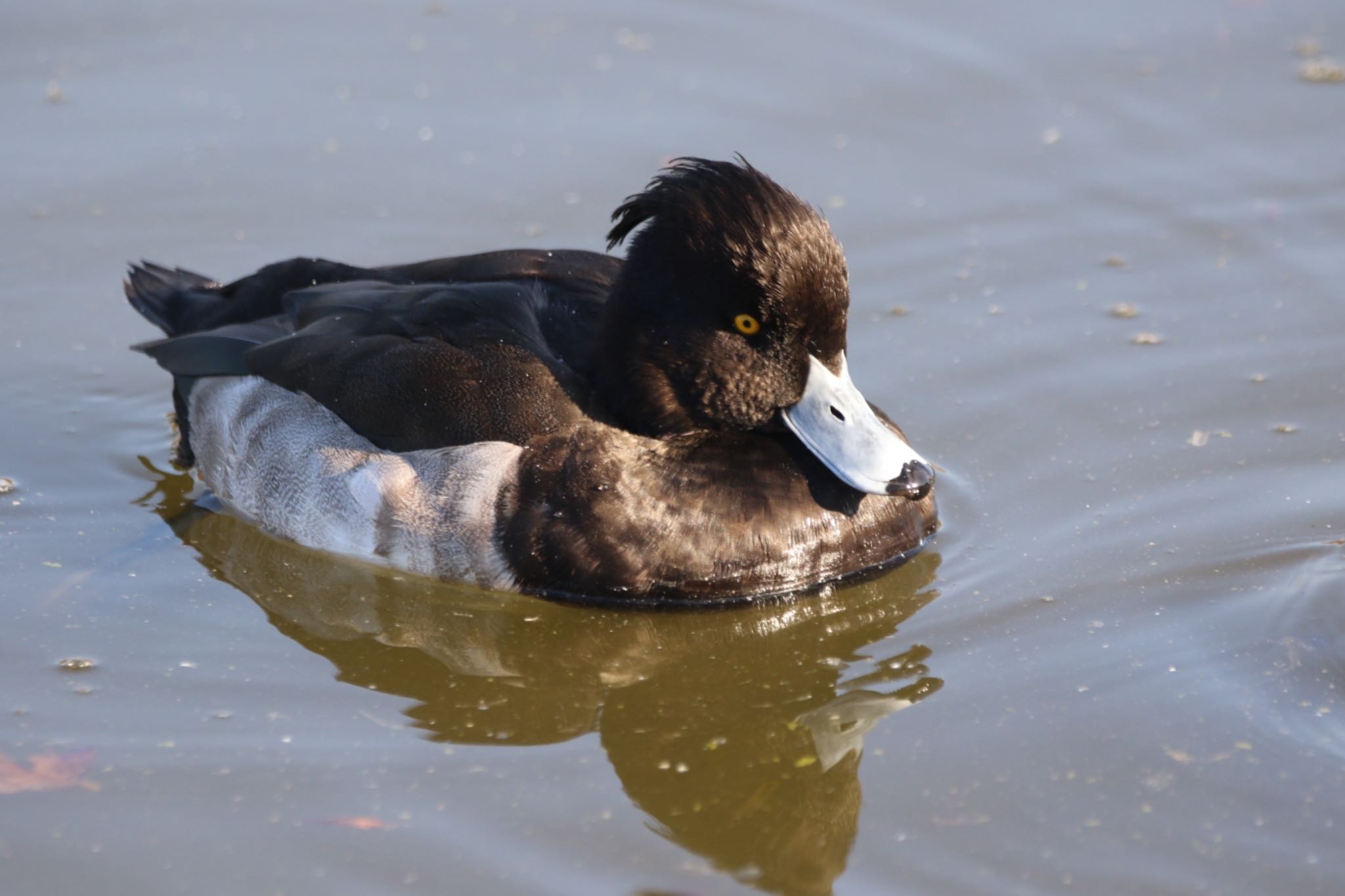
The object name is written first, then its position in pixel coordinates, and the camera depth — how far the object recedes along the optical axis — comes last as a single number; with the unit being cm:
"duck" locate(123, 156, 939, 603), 1061
